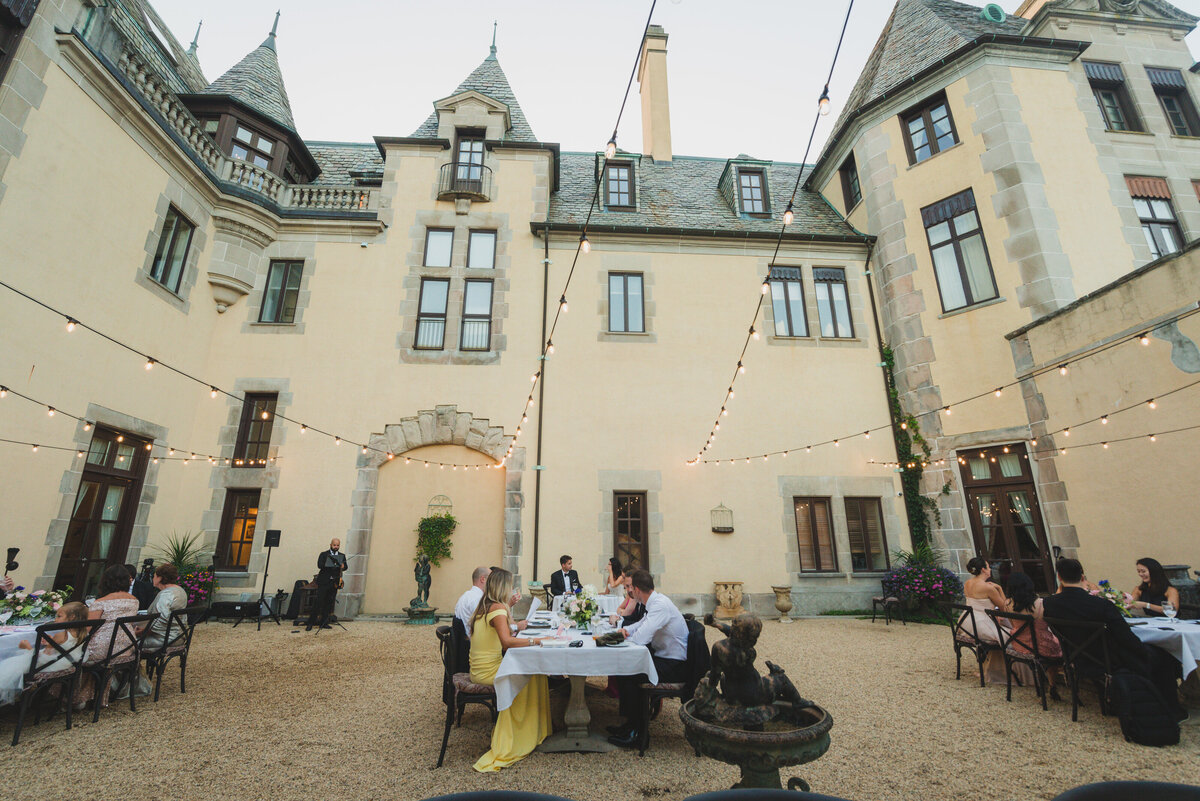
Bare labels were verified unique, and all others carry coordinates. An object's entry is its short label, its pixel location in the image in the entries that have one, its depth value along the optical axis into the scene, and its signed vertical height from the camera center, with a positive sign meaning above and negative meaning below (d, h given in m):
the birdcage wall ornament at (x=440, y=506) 9.80 +0.68
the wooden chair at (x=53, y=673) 4.00 -0.96
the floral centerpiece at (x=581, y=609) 4.59 -0.56
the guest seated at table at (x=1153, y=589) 5.03 -0.45
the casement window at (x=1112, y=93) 10.66 +8.89
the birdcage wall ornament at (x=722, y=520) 9.75 +0.41
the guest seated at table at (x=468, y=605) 4.50 -0.51
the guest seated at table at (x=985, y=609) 5.30 -0.68
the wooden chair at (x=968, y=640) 5.21 -0.97
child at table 3.91 -0.86
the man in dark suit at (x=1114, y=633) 3.97 -0.67
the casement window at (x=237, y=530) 9.34 +0.26
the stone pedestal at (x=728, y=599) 9.17 -0.96
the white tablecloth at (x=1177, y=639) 4.00 -0.73
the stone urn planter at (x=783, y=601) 9.27 -0.99
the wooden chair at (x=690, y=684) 3.82 -1.03
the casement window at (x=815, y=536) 9.88 +0.12
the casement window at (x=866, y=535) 9.92 +0.13
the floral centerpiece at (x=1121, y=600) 4.83 -0.52
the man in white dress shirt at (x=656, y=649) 3.97 -0.82
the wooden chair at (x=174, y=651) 4.90 -0.97
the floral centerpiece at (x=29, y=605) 4.65 -0.51
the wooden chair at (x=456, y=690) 3.81 -1.03
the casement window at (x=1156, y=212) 9.80 +6.00
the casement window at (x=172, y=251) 9.03 +5.04
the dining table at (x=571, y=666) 3.70 -0.85
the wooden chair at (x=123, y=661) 4.36 -0.95
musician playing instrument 8.30 -0.59
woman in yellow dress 3.75 -0.91
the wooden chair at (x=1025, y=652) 4.53 -0.93
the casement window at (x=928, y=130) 10.66 +8.21
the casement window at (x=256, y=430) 9.78 +2.08
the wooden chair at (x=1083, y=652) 4.03 -0.84
